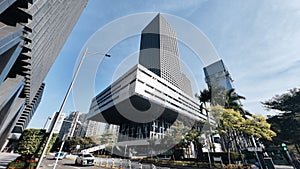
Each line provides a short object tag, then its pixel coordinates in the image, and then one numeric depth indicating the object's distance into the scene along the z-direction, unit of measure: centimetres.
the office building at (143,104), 3741
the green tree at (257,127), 1644
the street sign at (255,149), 1242
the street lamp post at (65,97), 602
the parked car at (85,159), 1588
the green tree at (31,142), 1119
